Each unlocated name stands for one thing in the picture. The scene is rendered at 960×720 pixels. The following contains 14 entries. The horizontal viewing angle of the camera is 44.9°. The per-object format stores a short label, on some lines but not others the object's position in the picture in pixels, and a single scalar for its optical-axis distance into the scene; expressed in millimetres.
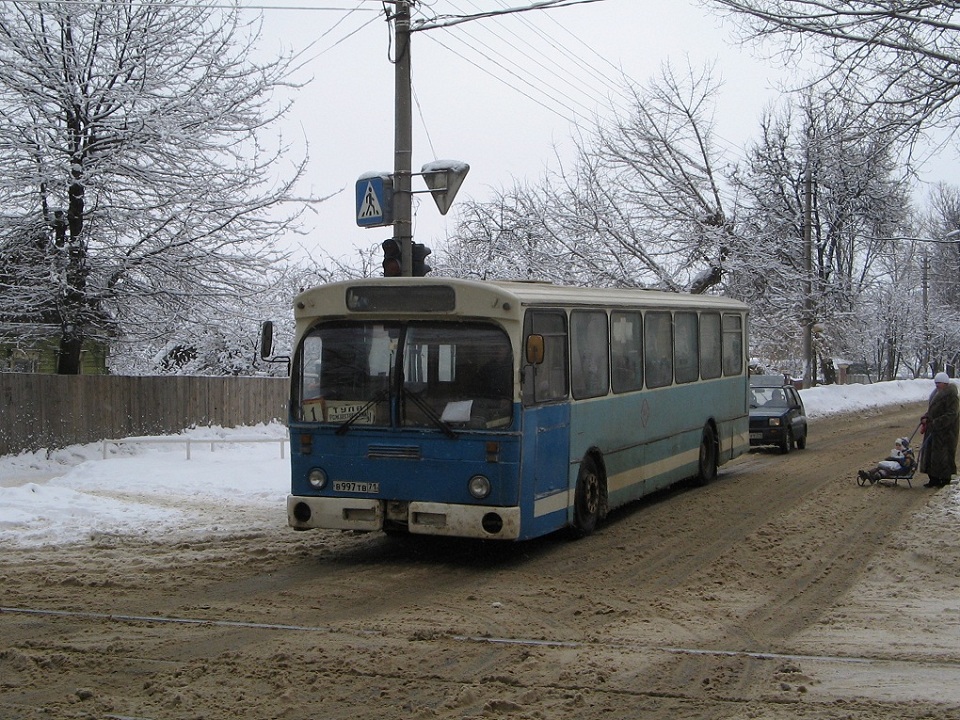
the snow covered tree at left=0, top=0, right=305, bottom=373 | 21062
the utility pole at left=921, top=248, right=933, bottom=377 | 65000
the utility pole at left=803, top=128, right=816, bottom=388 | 39866
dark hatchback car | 23734
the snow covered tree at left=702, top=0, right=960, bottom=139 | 12320
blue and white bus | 10586
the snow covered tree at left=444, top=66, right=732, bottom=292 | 37406
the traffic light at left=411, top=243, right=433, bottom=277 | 15503
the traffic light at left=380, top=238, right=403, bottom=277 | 15195
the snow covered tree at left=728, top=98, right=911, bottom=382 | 38062
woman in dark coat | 16594
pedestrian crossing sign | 15734
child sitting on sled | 16922
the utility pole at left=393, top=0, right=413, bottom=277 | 15484
